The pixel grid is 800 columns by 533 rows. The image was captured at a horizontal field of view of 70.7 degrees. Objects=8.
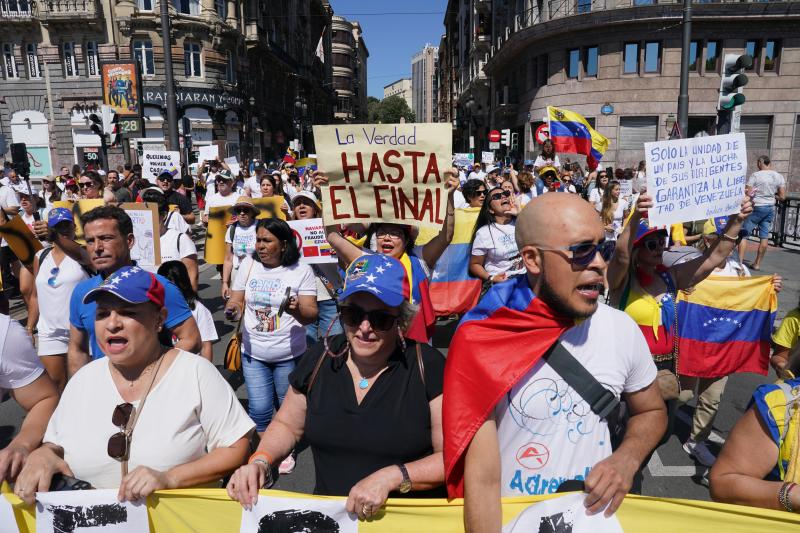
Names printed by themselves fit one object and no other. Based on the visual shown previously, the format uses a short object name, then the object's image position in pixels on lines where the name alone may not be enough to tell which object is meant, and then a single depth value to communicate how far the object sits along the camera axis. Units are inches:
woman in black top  83.1
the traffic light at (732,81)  312.6
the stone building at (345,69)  4124.0
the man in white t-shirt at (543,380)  69.2
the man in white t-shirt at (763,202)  421.4
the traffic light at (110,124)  601.9
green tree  4799.2
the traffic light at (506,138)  1181.3
